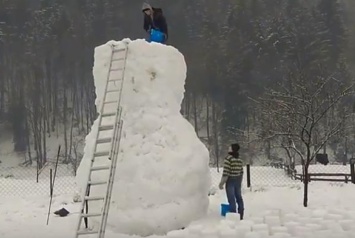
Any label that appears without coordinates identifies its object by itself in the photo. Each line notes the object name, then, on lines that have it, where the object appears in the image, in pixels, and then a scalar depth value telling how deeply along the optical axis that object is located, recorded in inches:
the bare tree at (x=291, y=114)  554.9
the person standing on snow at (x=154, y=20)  402.0
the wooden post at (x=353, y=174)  734.0
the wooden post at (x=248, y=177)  694.5
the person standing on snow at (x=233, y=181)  389.7
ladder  323.0
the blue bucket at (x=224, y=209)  393.4
